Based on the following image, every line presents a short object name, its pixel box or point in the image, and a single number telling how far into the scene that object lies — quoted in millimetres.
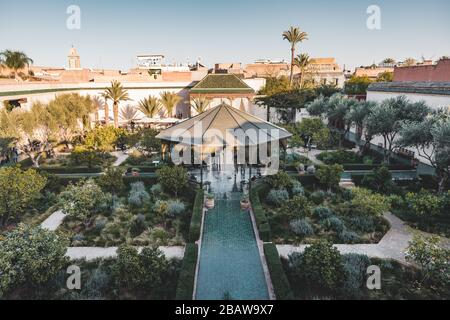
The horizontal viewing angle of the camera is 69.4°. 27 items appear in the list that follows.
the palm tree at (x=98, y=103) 41362
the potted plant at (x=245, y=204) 16188
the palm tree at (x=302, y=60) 48031
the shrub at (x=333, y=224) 14217
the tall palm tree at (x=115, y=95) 37250
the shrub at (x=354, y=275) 10039
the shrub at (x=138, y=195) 16969
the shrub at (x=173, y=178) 17672
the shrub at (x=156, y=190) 18344
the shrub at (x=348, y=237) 13398
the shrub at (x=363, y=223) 14336
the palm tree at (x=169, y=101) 39156
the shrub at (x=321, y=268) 10055
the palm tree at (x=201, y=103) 37947
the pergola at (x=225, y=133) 18141
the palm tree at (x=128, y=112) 43906
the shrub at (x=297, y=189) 18172
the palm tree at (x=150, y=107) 36562
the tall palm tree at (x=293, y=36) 45500
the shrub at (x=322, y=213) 15453
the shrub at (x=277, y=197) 17031
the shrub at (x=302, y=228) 13781
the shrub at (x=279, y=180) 18172
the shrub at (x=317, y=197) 17516
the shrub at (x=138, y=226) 14203
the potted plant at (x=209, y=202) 16469
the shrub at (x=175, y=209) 15586
